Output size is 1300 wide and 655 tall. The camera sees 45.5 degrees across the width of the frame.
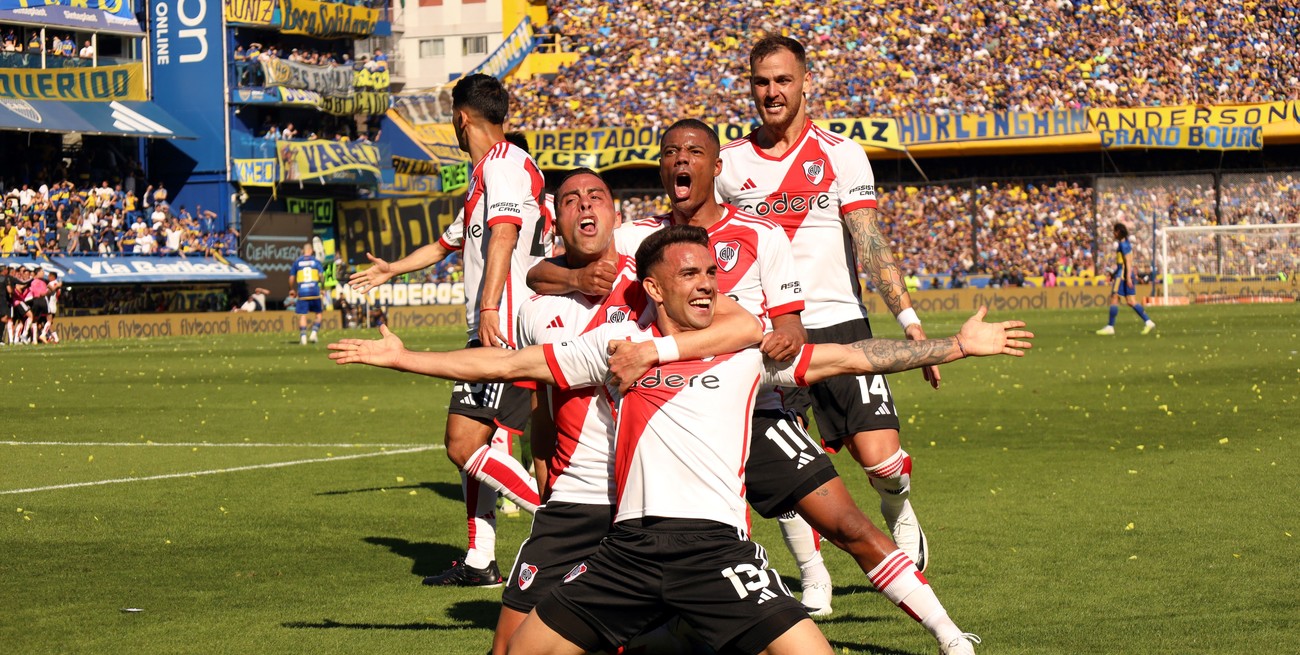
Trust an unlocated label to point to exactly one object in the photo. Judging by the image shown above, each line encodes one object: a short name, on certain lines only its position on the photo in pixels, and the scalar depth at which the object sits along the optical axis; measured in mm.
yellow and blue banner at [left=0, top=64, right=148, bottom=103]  46000
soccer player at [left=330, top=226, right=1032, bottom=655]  4902
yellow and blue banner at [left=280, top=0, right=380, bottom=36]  53312
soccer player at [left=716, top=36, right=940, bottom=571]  7098
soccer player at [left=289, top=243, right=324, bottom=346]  34875
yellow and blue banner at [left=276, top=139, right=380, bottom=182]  52812
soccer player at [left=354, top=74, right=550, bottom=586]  7859
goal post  47562
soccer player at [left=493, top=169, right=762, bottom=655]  5492
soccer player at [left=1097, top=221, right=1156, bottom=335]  31877
